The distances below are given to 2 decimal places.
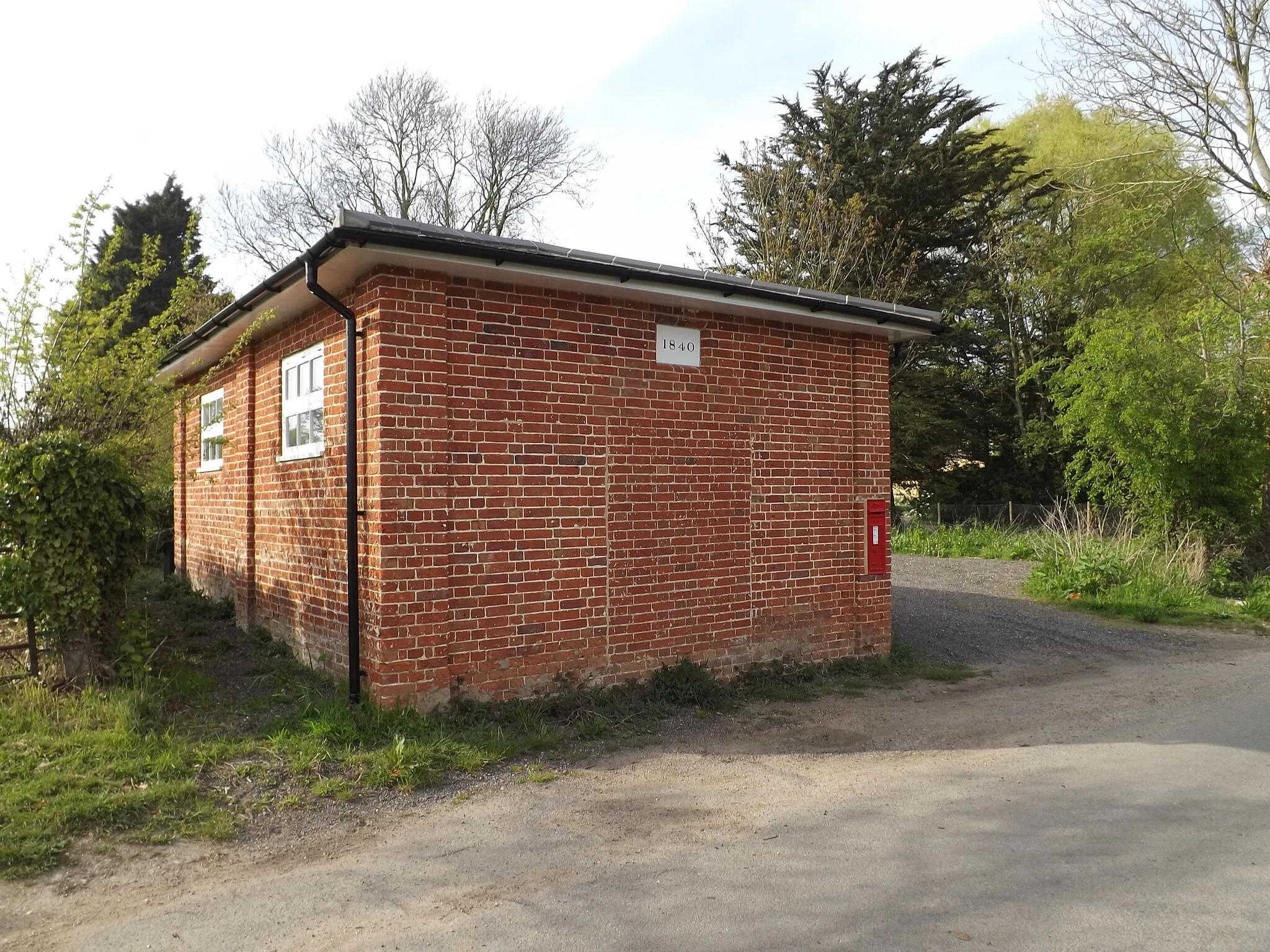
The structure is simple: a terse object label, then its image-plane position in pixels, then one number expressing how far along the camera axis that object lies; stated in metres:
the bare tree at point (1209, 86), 13.59
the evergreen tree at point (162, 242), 29.25
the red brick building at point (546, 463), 6.13
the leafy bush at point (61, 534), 6.21
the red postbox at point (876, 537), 8.60
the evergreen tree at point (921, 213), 23.67
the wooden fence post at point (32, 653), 6.42
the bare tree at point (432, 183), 25.69
